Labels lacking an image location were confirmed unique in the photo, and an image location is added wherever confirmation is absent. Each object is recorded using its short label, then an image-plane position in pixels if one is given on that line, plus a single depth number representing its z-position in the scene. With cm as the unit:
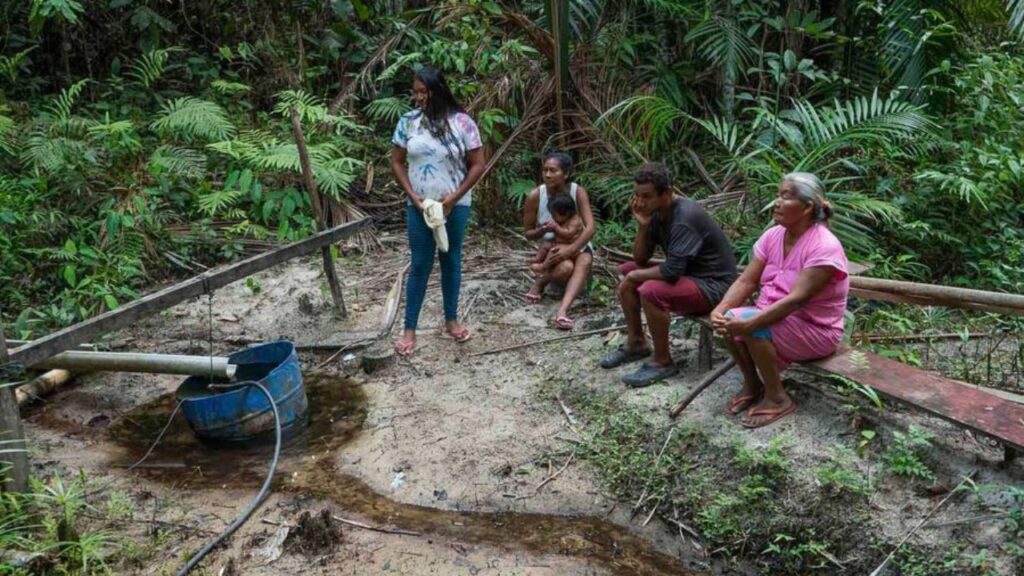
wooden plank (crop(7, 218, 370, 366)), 374
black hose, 343
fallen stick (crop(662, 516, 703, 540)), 363
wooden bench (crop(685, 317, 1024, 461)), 324
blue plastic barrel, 434
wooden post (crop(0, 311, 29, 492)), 342
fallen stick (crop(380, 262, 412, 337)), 580
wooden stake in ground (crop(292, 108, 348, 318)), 552
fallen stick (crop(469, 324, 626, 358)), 534
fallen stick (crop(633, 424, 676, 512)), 381
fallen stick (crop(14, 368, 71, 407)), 486
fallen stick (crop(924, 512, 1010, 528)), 314
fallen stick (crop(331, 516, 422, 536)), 368
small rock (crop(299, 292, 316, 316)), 611
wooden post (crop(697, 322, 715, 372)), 453
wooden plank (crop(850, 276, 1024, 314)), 381
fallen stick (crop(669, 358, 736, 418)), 418
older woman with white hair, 371
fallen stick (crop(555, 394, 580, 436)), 444
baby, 573
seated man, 435
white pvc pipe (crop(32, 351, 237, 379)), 436
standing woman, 490
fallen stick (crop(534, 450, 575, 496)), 398
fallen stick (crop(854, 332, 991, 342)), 470
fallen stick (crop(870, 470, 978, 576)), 319
